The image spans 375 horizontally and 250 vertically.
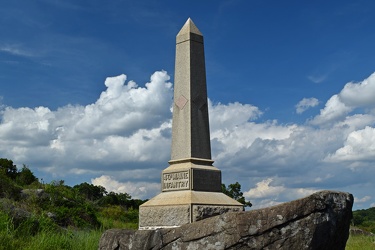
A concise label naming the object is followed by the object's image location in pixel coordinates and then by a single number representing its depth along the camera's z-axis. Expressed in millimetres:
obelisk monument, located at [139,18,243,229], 10094
